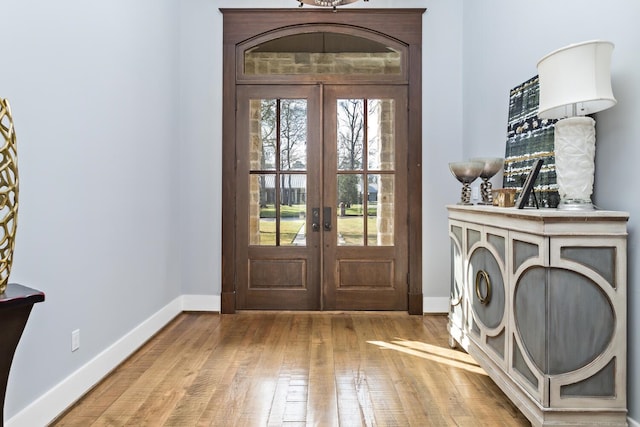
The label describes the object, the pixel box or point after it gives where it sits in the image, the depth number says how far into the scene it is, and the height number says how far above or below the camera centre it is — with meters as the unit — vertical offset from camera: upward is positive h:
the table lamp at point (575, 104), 2.06 +0.44
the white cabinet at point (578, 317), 2.03 -0.51
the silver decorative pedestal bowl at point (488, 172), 3.27 +0.18
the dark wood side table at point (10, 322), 1.57 -0.42
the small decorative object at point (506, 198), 2.72 +0.00
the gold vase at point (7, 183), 1.65 +0.05
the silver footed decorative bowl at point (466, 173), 3.27 +0.18
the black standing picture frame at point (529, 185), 2.45 +0.07
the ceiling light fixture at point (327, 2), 3.23 +1.35
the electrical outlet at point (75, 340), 2.60 -0.78
